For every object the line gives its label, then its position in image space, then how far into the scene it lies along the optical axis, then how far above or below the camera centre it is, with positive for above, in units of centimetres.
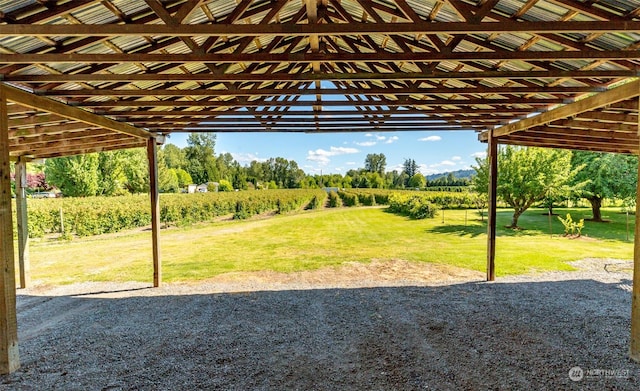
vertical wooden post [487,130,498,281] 675 -44
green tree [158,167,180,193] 2905 +41
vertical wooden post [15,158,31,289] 659 -81
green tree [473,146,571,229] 1285 +38
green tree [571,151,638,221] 1375 +34
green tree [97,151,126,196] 2316 +109
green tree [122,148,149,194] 2452 +121
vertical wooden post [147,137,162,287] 671 -37
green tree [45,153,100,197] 2086 +75
